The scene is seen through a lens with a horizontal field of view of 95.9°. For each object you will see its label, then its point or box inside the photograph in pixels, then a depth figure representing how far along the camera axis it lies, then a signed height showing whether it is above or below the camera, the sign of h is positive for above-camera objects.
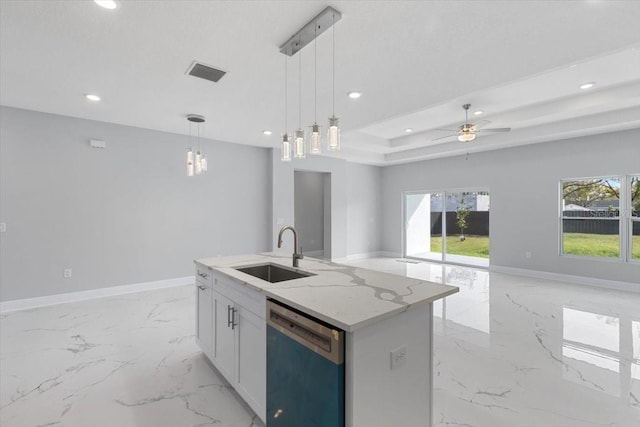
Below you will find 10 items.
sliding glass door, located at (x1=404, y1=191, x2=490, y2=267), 6.89 -0.29
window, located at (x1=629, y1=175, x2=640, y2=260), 4.84 -0.04
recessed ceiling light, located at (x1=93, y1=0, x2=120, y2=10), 1.89 +1.40
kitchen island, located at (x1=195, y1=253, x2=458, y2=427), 1.29 -0.63
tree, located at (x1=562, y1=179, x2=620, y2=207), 5.10 +0.46
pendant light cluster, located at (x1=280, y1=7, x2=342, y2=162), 2.08 +1.40
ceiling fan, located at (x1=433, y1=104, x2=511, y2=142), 4.35 +1.29
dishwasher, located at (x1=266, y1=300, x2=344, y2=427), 1.27 -0.76
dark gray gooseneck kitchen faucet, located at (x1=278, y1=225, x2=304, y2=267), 2.43 -0.35
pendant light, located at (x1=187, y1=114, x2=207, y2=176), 3.72 +0.67
